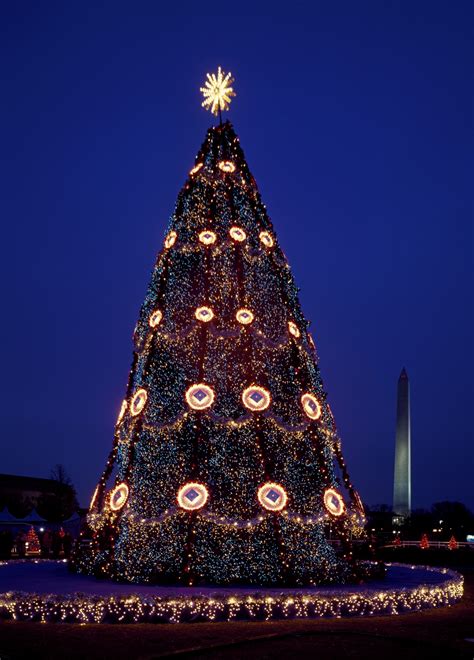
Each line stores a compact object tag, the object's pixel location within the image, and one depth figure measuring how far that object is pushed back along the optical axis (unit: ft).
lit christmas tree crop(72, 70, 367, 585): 38.60
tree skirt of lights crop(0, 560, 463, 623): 31.32
